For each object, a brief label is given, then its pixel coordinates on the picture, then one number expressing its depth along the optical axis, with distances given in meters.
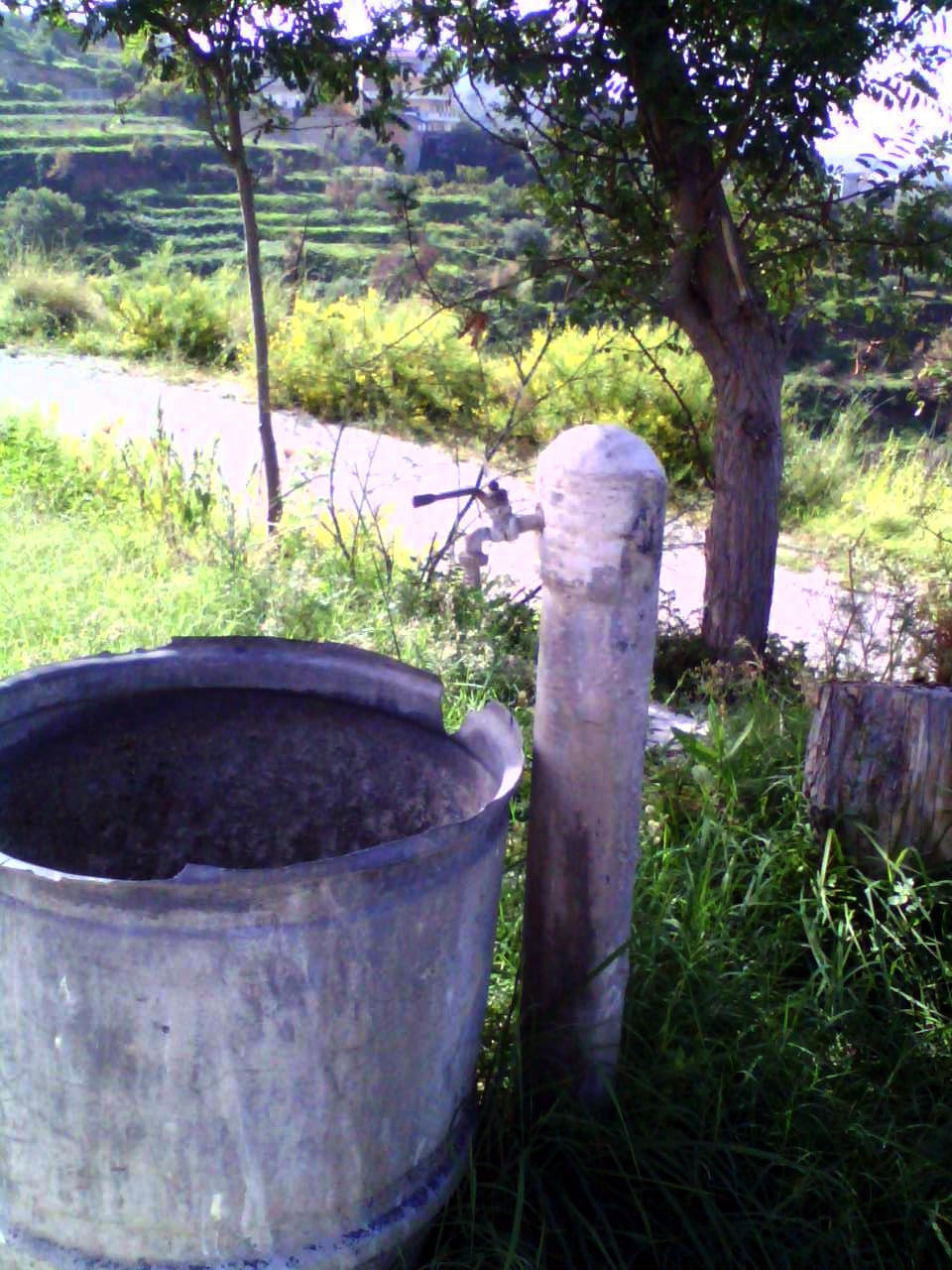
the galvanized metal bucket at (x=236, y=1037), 1.34
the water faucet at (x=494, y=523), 1.76
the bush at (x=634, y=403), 9.45
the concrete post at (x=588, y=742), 1.70
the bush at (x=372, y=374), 9.50
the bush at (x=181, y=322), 11.48
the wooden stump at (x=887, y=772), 2.61
